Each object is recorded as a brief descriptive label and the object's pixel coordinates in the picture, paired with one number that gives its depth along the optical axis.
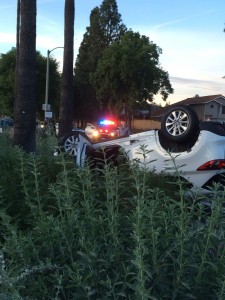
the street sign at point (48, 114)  18.46
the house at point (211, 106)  48.08
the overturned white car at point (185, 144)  4.63
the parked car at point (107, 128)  18.94
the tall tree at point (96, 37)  36.55
